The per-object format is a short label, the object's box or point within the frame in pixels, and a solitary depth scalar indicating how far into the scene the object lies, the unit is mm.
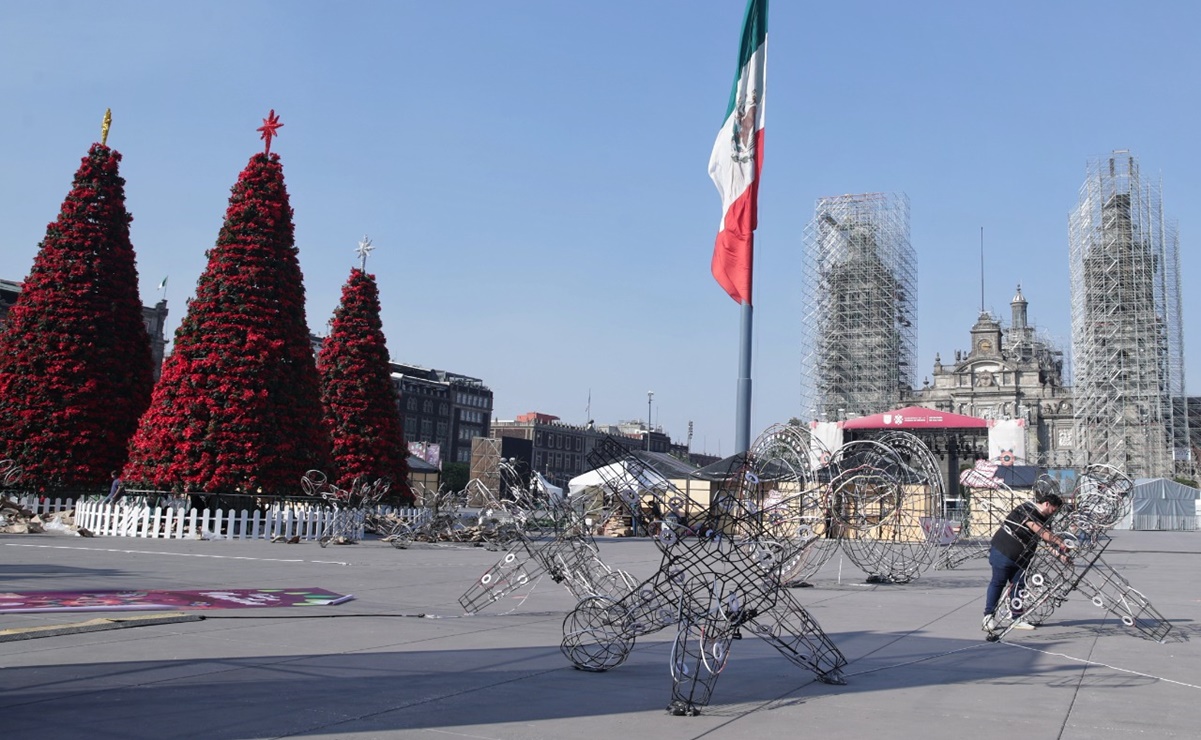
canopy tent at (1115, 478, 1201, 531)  58906
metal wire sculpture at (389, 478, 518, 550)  23162
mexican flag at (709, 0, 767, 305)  17953
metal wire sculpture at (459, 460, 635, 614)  8922
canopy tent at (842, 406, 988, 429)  56750
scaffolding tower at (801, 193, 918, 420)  86938
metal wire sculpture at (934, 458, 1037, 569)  17695
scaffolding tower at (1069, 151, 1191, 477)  76875
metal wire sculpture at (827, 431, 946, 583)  13719
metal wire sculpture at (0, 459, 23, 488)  25688
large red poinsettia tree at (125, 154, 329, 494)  23766
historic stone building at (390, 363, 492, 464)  113875
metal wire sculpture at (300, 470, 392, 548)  24266
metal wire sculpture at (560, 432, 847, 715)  6223
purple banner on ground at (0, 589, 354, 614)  9578
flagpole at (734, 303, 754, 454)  16558
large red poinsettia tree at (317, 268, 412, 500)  29125
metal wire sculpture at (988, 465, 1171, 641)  9891
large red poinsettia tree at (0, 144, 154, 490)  25969
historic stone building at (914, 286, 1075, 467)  94375
